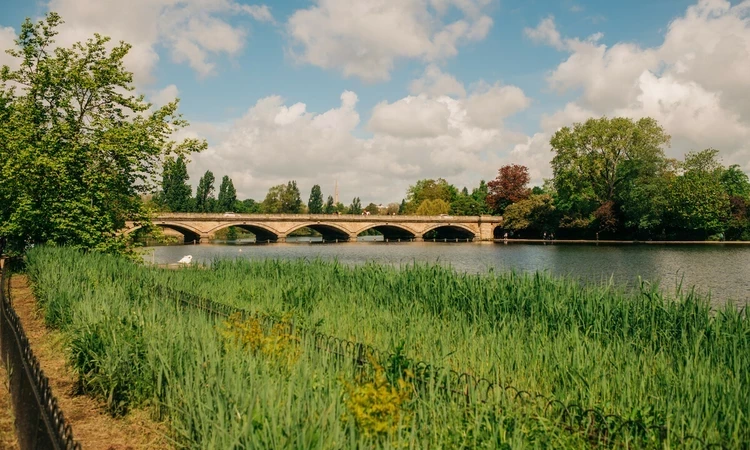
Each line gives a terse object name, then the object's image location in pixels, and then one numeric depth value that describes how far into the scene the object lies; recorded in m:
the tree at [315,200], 109.12
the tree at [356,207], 127.13
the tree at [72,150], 17.19
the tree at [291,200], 103.31
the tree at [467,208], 90.88
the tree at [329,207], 112.57
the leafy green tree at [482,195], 91.50
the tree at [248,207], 102.21
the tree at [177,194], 75.25
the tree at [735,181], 61.09
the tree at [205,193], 86.38
